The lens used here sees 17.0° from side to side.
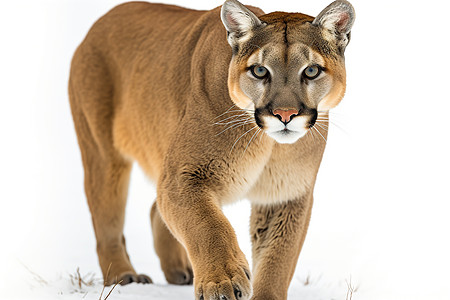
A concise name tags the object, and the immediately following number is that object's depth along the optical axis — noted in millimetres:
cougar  7383
